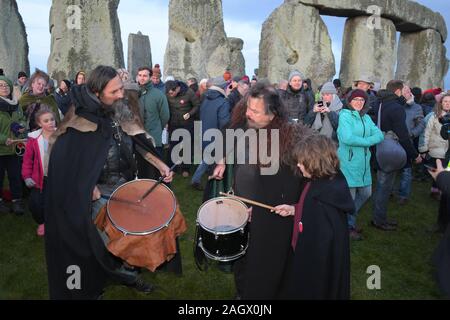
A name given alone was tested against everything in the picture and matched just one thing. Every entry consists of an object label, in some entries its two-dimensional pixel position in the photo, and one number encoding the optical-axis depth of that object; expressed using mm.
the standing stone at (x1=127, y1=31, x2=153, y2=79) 14406
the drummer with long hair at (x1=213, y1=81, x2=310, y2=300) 2916
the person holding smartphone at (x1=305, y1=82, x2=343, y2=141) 4855
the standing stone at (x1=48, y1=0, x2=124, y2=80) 10320
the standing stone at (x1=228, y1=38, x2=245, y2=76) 17117
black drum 2916
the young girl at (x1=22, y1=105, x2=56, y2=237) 4504
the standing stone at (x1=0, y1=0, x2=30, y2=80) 9641
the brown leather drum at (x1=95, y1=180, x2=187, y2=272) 2715
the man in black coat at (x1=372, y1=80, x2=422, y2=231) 4867
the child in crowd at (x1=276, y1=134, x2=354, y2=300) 2602
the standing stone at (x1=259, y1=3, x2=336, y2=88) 11914
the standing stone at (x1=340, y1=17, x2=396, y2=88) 12969
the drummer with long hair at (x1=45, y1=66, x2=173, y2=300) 2857
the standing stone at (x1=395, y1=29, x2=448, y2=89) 14797
